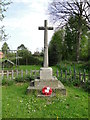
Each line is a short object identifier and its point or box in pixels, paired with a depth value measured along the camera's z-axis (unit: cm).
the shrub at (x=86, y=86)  466
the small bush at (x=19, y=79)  561
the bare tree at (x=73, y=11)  1395
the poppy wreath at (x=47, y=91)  360
